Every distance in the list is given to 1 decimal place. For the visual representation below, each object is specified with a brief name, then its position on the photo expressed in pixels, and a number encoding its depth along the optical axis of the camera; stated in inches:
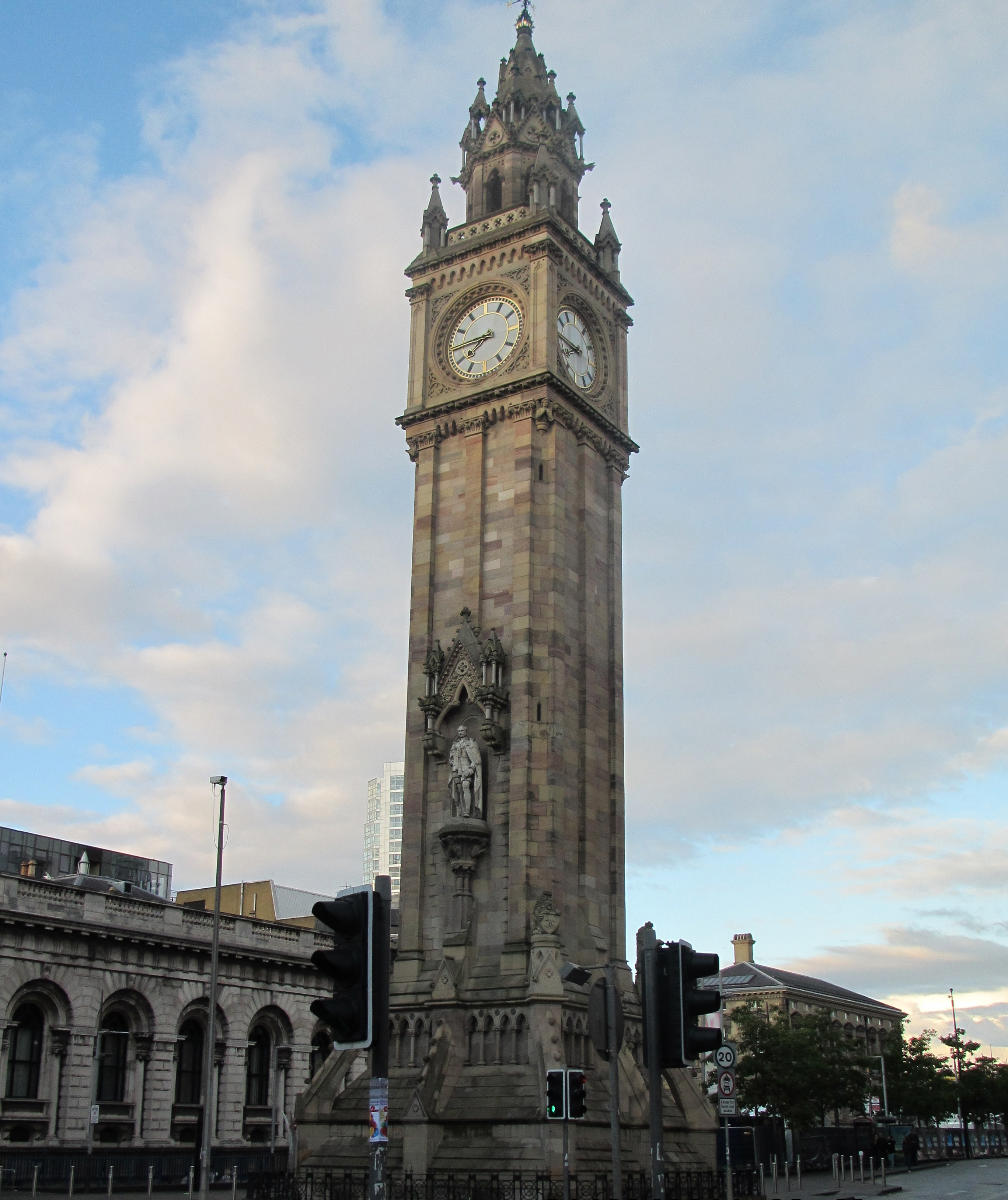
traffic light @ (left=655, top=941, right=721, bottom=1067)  525.7
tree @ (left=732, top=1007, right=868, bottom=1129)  2861.7
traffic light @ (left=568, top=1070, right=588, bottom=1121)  766.5
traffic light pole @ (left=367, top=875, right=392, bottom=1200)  489.7
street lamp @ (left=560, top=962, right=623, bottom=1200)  708.0
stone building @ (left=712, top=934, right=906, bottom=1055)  4554.6
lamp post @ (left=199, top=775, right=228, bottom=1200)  1391.5
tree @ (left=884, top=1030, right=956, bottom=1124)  3567.9
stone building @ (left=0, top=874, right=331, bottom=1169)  1861.5
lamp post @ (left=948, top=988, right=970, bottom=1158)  3767.7
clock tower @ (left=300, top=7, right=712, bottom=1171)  1549.0
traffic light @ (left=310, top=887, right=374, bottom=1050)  478.3
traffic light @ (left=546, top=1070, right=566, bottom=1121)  765.3
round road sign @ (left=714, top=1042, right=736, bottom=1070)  1002.1
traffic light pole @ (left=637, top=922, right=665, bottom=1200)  525.3
